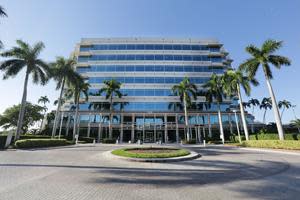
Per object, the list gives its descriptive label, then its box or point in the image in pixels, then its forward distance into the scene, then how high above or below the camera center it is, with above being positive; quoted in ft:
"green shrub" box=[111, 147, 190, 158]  39.35 -4.43
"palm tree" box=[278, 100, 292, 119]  262.88 +50.65
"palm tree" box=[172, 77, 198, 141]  126.52 +35.67
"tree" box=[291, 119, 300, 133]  209.07 +16.79
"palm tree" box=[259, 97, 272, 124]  248.32 +47.54
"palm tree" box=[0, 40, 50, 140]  79.56 +36.12
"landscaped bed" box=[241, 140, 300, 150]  58.07 -3.14
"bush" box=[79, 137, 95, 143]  123.24 -1.65
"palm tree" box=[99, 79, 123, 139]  132.57 +38.38
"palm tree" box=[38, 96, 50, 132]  233.33 +51.73
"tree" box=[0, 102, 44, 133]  151.77 +19.85
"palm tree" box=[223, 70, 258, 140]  95.45 +30.95
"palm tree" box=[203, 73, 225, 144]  117.39 +33.23
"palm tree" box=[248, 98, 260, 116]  247.70 +50.25
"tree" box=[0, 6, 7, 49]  55.68 +41.52
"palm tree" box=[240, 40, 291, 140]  77.00 +36.33
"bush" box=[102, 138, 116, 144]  119.14 -3.03
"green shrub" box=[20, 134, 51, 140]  87.75 +0.02
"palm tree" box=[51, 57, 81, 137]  105.87 +41.13
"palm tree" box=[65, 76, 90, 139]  112.37 +34.77
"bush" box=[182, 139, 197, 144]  115.85 -3.86
